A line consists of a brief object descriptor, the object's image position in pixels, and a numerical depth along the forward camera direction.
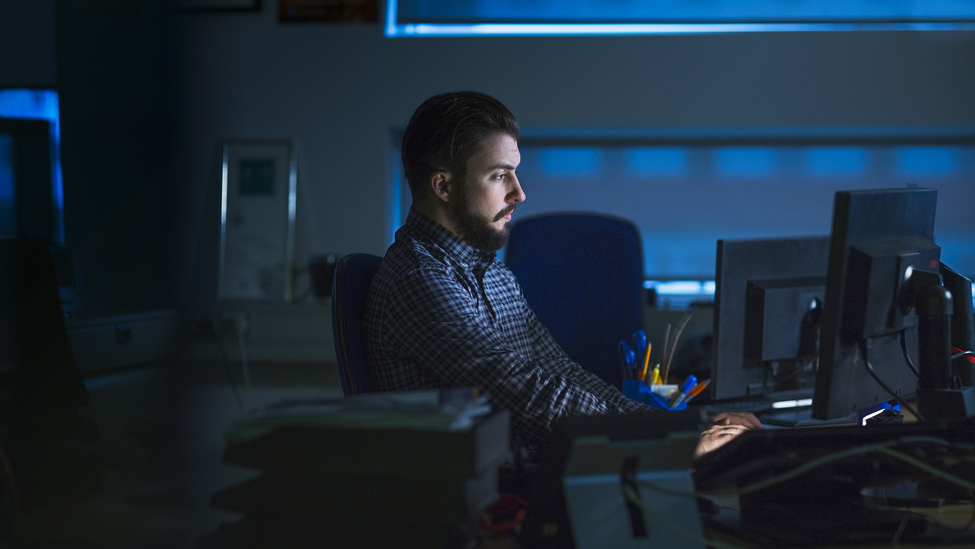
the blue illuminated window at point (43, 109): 2.79
